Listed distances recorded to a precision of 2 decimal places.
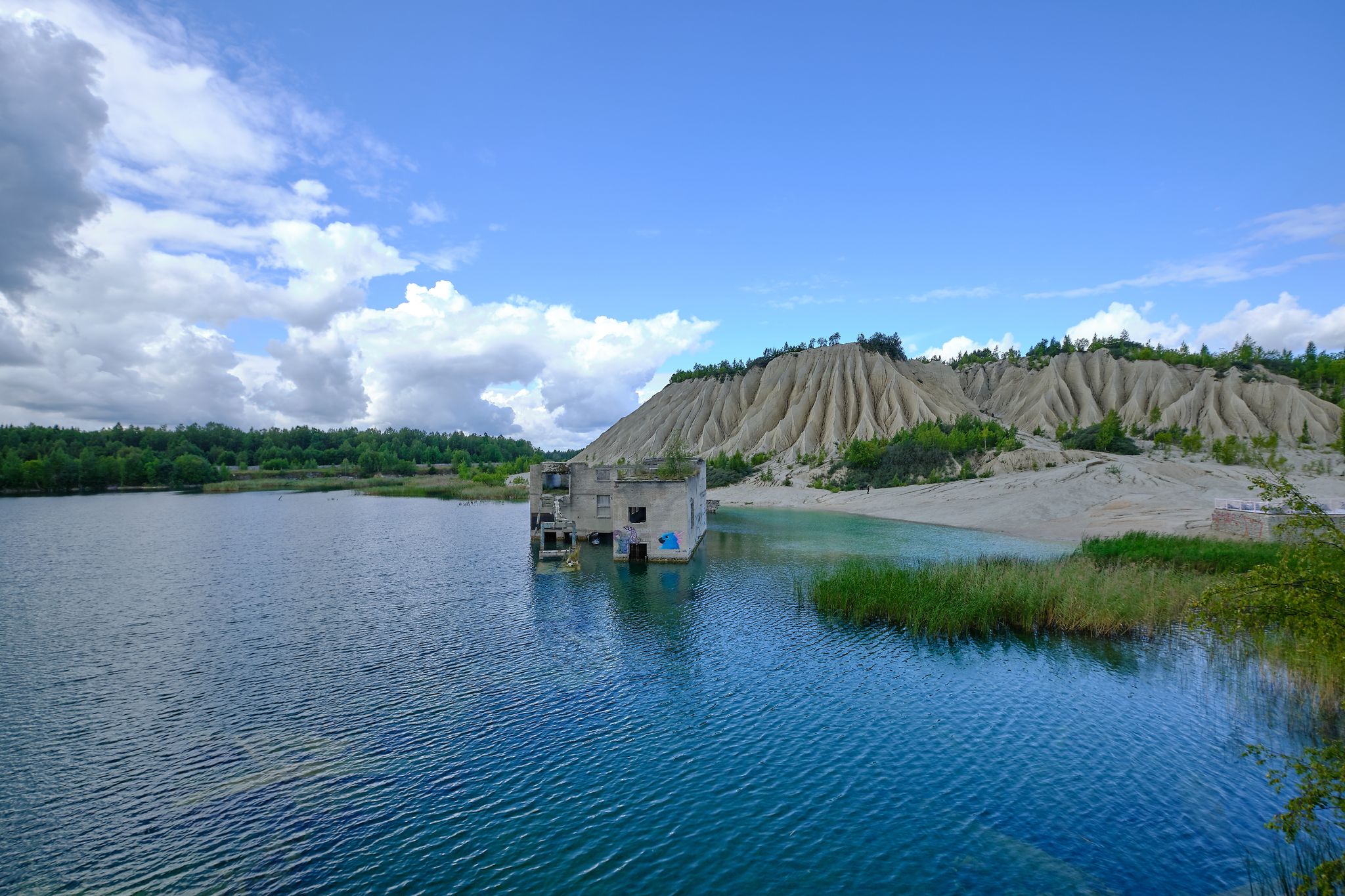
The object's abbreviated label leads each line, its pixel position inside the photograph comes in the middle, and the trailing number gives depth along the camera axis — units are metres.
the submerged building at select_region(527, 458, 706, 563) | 36.75
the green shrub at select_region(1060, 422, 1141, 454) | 70.94
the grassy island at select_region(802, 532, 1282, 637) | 21.47
